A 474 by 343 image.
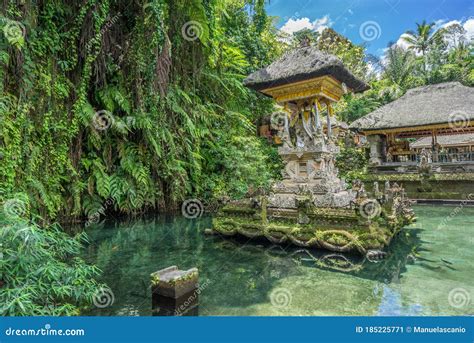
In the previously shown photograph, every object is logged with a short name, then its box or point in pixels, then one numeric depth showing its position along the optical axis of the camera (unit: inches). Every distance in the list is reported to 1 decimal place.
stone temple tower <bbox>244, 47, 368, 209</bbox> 258.1
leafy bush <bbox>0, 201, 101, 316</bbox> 88.3
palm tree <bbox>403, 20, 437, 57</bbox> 1120.2
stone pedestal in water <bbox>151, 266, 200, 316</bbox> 122.2
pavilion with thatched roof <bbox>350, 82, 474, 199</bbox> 466.6
